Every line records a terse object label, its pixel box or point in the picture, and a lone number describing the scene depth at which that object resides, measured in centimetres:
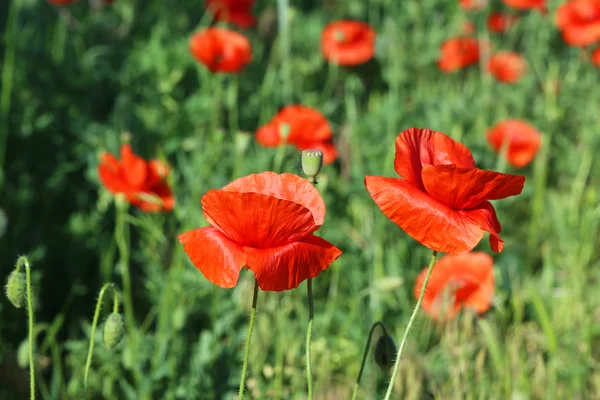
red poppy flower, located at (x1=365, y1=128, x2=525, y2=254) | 210
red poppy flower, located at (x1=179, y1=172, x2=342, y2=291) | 202
